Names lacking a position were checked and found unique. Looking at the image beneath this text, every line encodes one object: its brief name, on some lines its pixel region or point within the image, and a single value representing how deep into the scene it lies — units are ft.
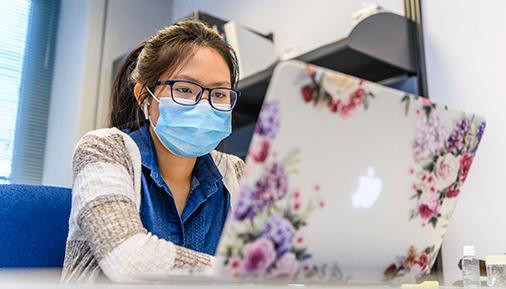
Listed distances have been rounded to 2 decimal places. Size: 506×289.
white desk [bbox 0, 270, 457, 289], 0.99
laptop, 1.26
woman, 2.37
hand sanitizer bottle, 3.34
